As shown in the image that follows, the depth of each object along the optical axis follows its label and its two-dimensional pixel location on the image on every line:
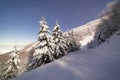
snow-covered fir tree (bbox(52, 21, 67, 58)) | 16.31
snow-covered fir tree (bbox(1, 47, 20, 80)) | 14.52
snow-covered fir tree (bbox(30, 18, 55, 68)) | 12.83
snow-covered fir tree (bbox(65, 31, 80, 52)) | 22.04
